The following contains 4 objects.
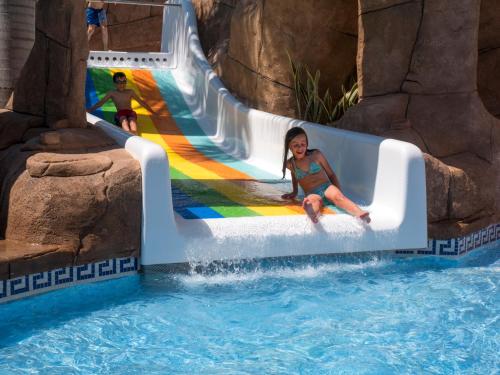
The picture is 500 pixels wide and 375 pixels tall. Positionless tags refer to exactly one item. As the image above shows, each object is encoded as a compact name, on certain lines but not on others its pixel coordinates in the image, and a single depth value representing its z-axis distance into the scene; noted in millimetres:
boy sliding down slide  9588
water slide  5715
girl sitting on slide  6480
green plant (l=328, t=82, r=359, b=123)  9477
